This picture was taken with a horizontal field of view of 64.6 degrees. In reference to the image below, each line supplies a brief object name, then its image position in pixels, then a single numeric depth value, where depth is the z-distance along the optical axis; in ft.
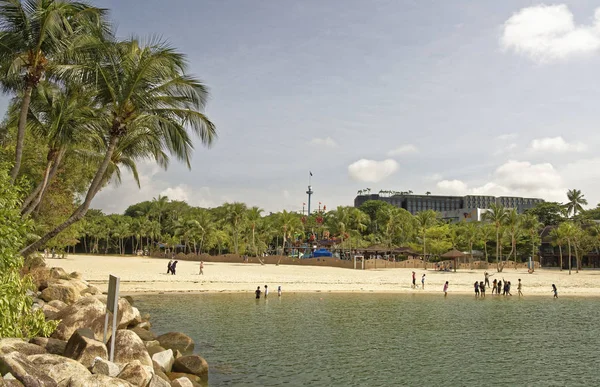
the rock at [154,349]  47.10
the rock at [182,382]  37.87
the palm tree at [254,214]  261.85
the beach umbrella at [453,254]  198.18
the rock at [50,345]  39.27
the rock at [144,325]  63.42
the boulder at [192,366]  46.21
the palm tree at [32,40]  52.01
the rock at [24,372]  27.04
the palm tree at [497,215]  232.94
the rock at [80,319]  45.34
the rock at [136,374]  33.99
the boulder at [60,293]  66.74
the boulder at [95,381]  29.55
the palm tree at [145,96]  54.39
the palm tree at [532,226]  262.67
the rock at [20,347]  32.99
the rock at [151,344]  49.34
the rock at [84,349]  36.14
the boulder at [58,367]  30.42
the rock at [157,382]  34.58
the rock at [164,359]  44.73
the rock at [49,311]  50.73
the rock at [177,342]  55.57
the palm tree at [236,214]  261.65
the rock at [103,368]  33.83
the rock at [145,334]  54.39
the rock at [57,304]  60.30
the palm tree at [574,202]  366.70
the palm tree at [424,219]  242.58
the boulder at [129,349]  40.88
